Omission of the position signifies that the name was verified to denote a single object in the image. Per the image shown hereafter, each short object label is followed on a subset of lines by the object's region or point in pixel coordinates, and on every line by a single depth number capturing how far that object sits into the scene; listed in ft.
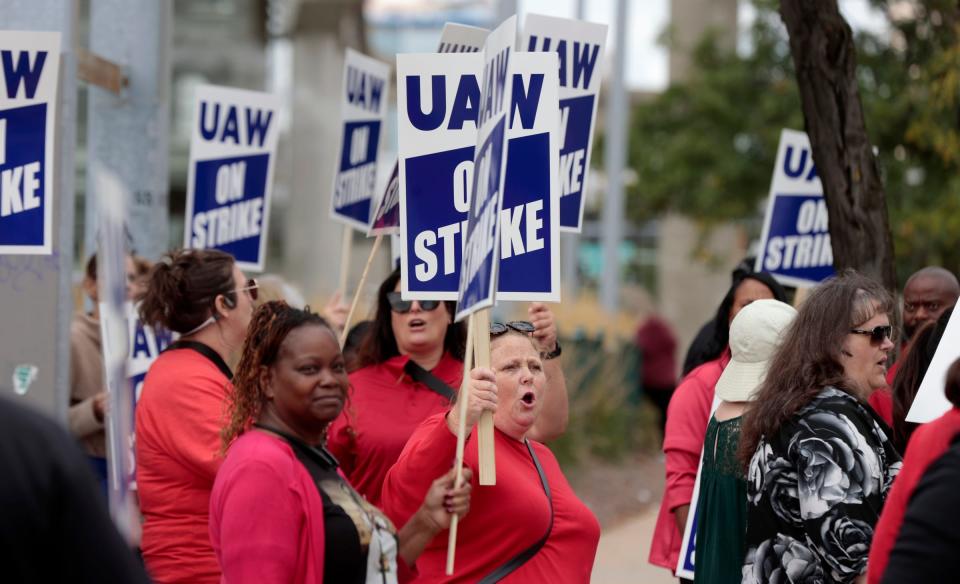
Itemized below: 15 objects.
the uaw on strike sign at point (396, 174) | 38.81
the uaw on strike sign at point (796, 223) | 53.26
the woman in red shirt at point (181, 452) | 31.73
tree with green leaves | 114.11
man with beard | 43.57
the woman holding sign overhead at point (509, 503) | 28.71
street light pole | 137.49
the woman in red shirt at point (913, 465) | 21.12
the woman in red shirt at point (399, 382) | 36.81
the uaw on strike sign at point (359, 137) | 49.78
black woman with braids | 23.98
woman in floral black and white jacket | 27.02
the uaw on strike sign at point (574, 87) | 41.11
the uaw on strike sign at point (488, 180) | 26.63
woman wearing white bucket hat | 33.27
